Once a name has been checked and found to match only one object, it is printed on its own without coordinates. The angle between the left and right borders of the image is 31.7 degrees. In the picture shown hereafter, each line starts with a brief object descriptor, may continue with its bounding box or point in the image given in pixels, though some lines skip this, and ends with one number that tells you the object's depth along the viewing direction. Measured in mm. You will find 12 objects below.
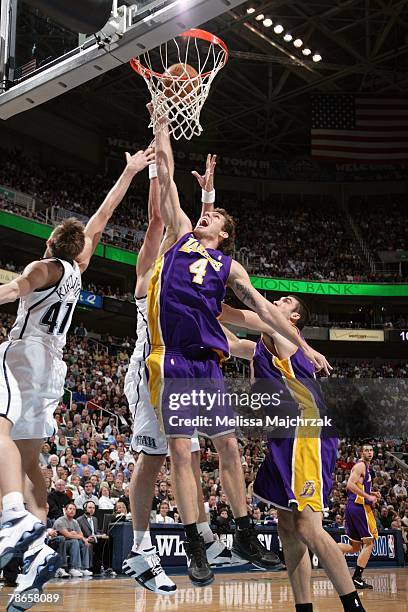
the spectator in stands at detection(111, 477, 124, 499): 12805
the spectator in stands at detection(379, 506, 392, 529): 17141
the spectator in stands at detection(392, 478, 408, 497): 19053
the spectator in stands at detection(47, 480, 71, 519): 10508
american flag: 27078
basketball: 6254
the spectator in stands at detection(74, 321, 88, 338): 24986
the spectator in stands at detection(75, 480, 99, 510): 11703
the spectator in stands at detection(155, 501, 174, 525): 12180
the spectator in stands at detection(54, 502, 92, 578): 10258
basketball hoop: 6019
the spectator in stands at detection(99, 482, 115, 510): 12156
